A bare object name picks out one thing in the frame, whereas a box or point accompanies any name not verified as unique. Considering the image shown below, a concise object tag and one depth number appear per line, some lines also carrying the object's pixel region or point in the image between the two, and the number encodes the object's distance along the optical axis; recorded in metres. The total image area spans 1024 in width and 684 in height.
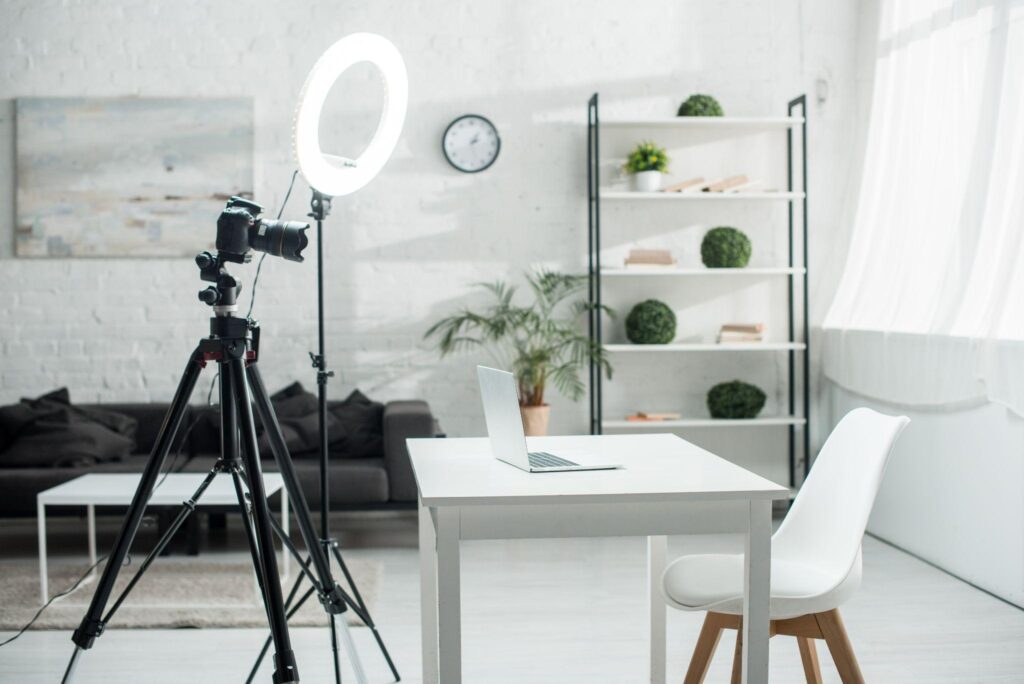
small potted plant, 4.92
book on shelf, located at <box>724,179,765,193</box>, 4.92
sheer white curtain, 3.52
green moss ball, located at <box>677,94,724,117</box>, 4.91
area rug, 3.32
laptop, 2.02
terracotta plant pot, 4.76
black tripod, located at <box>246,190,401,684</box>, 2.47
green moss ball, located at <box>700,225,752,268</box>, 4.91
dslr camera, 2.14
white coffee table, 3.52
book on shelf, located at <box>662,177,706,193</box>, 4.89
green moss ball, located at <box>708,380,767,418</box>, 4.95
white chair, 2.13
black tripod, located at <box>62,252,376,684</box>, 2.01
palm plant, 4.81
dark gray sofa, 4.11
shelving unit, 4.85
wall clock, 5.09
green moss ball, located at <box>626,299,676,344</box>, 4.93
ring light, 2.33
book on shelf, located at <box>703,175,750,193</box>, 4.91
